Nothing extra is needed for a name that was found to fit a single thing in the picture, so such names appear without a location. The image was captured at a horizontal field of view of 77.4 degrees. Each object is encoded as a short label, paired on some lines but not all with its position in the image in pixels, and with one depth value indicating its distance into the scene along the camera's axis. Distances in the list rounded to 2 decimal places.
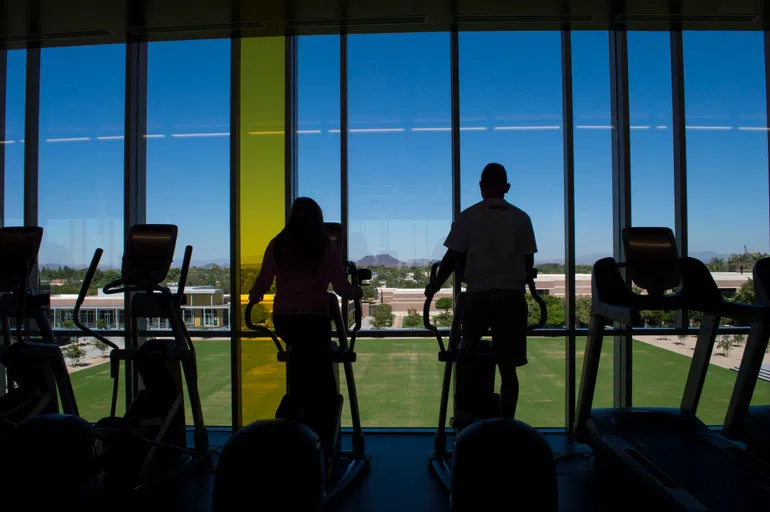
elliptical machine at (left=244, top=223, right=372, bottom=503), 2.66
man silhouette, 2.82
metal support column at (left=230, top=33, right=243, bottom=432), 4.17
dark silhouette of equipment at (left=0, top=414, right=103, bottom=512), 2.13
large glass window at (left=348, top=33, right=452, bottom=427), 4.34
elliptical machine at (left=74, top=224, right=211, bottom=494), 3.11
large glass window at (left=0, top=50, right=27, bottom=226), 4.66
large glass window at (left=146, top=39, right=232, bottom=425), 4.45
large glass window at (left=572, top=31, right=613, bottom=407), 4.26
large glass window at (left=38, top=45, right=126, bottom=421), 4.55
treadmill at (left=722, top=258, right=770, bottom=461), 2.92
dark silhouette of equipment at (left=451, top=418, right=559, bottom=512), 1.73
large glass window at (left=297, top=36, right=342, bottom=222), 4.37
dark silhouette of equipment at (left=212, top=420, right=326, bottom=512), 1.76
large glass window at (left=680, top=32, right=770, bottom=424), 4.31
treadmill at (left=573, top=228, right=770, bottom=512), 2.59
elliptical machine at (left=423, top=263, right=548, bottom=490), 2.92
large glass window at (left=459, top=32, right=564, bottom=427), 4.27
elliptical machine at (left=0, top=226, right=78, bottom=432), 3.26
